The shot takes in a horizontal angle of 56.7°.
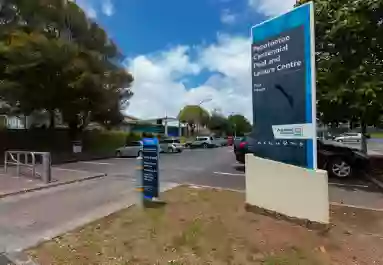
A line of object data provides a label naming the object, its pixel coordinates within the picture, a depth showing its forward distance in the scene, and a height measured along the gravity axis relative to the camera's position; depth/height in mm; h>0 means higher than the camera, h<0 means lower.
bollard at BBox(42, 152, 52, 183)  11266 -1053
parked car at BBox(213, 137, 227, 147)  50219 -1150
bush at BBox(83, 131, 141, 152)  33906 -565
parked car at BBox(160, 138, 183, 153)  32312 -1157
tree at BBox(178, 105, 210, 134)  79000 +4038
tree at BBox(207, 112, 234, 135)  86375 +2357
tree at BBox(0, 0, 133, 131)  22422 +4805
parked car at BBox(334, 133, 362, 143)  43469 -675
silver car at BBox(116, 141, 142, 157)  27503 -1243
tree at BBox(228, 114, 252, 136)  96488 +2899
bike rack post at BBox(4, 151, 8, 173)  14336 -1276
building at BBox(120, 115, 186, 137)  55509 +1348
